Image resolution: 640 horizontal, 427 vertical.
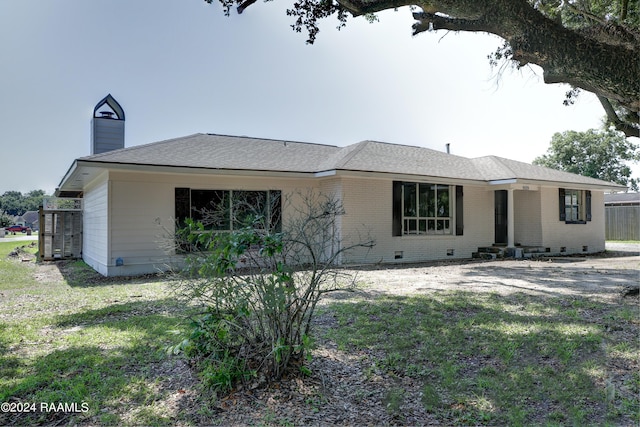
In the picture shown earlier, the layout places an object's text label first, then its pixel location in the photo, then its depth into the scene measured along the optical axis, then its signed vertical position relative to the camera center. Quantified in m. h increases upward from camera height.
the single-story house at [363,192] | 10.20 +1.04
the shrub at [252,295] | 3.16 -0.60
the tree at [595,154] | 38.50 +7.00
